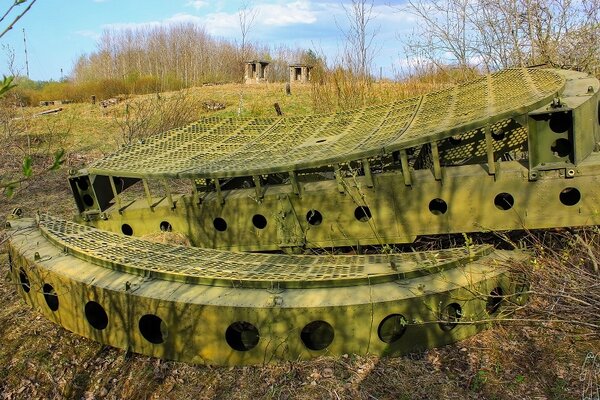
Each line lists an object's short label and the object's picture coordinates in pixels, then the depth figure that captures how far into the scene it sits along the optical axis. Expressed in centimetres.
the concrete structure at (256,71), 3262
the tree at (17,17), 205
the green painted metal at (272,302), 434
